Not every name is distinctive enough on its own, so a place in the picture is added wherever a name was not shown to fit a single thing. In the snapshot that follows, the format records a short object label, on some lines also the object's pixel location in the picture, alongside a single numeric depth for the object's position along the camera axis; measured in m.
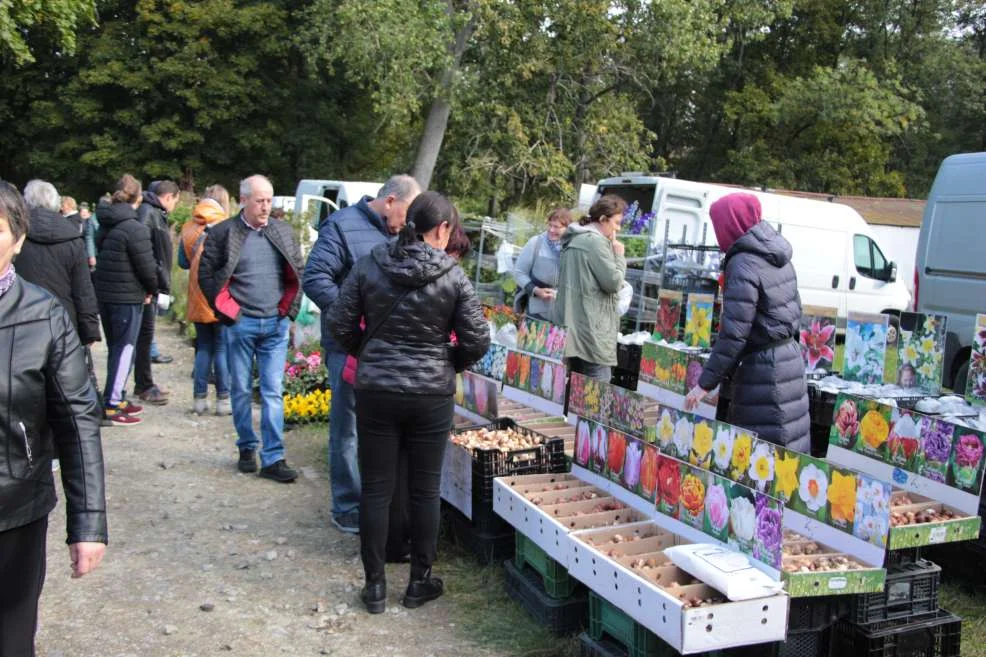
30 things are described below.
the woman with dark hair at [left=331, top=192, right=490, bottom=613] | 3.73
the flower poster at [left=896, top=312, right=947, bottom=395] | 5.20
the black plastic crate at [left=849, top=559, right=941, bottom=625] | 3.33
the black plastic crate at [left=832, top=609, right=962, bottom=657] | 3.30
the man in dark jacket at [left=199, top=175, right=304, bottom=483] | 5.54
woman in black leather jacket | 2.23
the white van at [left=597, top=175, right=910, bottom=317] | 11.62
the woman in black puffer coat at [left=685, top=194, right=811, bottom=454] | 4.04
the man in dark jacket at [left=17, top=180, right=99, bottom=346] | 5.20
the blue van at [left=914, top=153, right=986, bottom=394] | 7.38
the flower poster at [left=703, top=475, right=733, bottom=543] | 3.36
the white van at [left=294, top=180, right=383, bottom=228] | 14.77
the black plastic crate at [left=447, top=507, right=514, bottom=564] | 4.51
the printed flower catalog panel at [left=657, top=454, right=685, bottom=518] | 3.66
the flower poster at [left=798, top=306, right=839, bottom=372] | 5.83
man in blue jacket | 4.45
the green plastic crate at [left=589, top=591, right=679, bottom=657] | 3.22
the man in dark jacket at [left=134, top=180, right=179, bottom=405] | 7.64
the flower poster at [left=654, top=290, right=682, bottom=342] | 6.88
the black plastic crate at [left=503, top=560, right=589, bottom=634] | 3.80
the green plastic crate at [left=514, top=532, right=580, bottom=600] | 3.83
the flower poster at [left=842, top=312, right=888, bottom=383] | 5.46
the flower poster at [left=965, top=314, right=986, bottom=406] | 4.89
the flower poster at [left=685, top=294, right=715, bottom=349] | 6.43
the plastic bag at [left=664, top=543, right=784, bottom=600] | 3.02
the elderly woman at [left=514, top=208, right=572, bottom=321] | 6.54
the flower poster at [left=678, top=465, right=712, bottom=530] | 3.50
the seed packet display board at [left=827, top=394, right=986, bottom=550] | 3.71
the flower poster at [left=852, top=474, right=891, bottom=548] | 3.24
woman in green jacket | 5.57
